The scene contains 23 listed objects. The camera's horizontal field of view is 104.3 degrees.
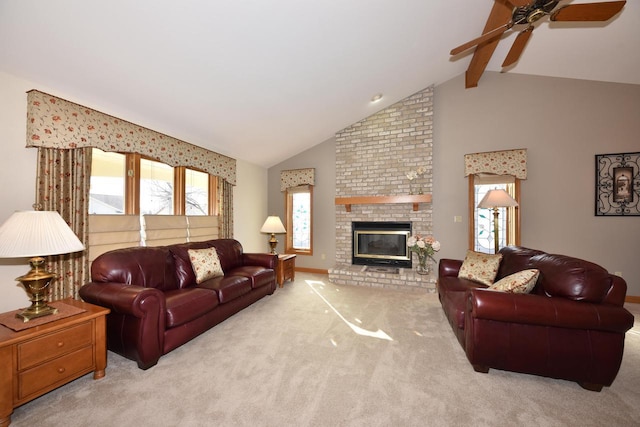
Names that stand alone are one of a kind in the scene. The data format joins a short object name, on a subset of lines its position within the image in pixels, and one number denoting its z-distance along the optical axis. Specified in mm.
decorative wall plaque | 3687
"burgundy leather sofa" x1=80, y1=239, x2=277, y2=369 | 2018
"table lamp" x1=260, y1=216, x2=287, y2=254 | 4566
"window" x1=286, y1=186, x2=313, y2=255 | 5633
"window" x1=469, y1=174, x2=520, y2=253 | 4246
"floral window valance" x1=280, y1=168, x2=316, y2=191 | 5496
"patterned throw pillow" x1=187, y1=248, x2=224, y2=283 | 3080
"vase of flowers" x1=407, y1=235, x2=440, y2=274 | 4383
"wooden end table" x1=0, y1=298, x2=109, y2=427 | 1455
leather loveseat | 1741
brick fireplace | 4660
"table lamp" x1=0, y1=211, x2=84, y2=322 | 1580
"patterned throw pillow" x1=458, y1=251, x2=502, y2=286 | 2920
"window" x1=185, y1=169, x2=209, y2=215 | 4090
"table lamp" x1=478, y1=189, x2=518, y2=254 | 3404
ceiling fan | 1990
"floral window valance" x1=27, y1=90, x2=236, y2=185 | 2291
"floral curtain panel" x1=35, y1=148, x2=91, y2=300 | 2389
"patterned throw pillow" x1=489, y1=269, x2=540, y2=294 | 2057
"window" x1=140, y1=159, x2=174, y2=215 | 3393
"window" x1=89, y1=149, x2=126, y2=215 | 2848
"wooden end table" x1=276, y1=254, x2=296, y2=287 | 4332
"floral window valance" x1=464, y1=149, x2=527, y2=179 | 4113
